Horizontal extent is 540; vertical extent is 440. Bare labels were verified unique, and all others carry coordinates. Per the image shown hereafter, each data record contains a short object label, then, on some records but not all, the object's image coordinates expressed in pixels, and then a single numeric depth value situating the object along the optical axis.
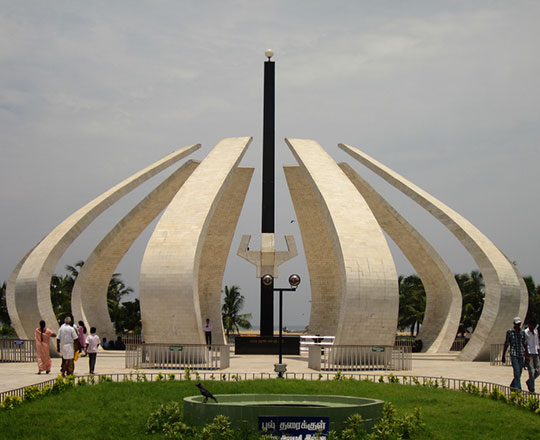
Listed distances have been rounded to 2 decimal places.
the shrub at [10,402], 10.17
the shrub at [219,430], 8.72
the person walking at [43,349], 16.33
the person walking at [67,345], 15.09
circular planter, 8.77
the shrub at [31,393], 11.03
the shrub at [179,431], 9.03
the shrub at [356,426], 8.86
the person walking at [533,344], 13.03
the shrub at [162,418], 9.43
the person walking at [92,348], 16.03
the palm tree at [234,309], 55.84
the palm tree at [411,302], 50.38
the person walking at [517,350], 12.84
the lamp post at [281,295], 14.12
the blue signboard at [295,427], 8.67
